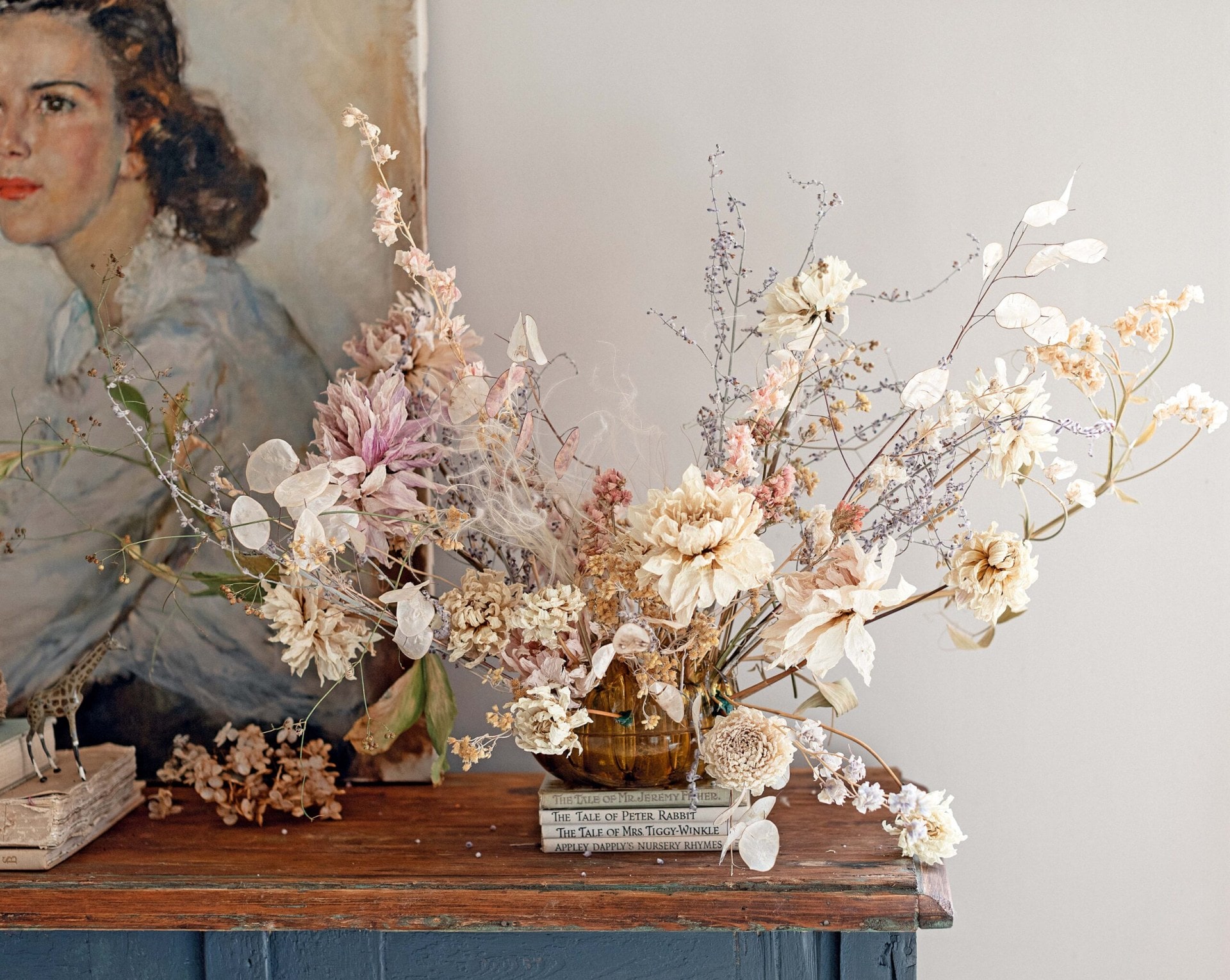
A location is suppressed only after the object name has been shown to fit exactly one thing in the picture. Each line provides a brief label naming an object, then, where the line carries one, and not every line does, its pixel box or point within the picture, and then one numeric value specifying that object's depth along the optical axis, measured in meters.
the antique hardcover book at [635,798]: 1.02
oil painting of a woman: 1.30
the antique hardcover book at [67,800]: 1.05
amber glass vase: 1.02
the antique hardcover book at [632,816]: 1.03
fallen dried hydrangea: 1.18
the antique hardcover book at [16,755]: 1.14
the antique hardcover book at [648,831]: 1.03
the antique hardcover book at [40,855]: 1.05
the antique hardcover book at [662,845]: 1.03
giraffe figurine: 1.17
